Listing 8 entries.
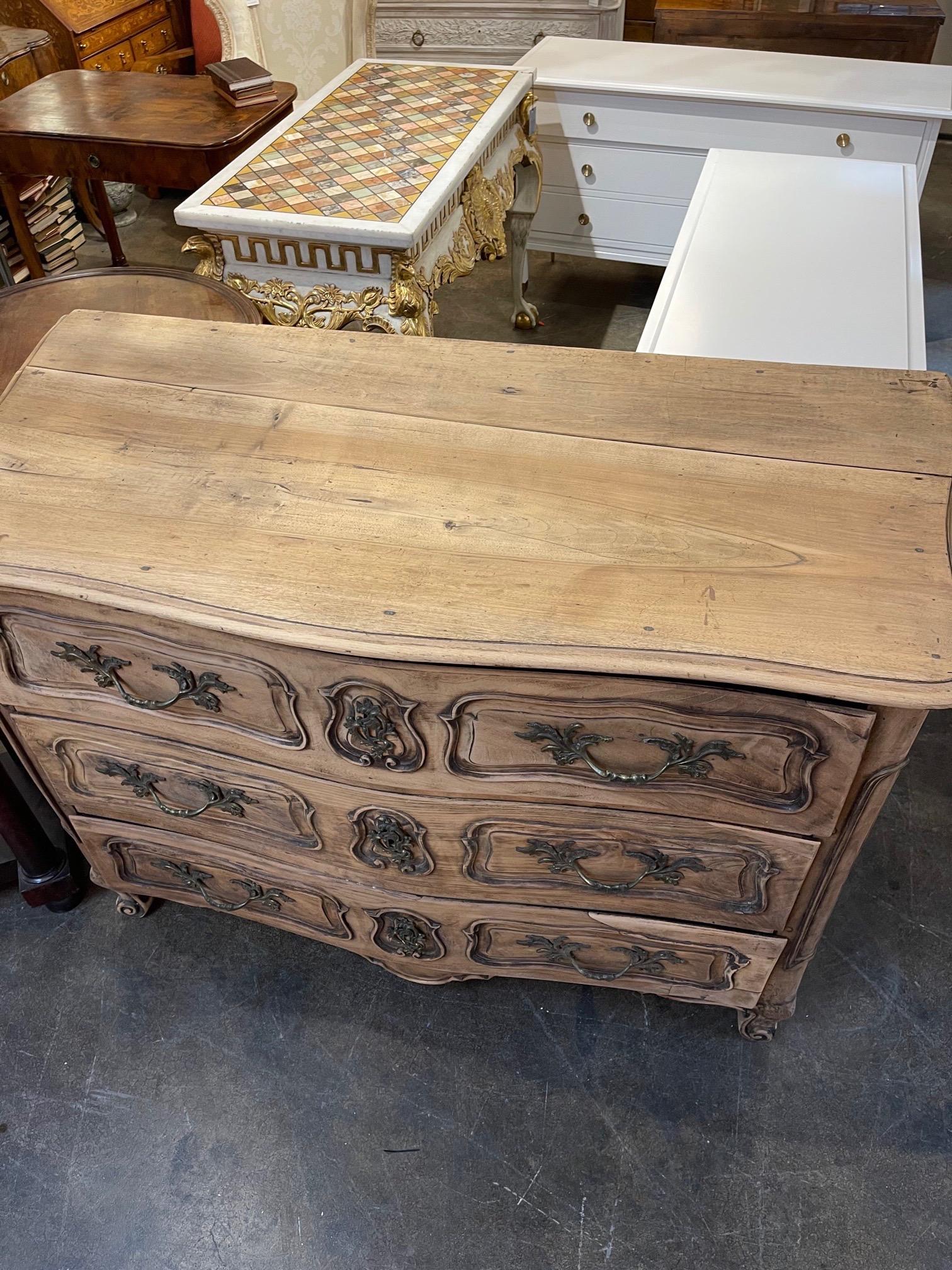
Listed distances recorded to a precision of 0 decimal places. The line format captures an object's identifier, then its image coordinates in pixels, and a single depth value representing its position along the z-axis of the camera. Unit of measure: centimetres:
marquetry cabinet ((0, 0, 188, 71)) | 334
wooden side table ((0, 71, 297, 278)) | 246
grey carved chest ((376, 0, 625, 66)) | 371
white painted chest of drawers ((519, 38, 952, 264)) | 255
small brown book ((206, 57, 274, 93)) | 258
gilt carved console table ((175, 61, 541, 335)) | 189
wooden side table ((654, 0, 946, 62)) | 343
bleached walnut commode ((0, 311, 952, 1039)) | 88
